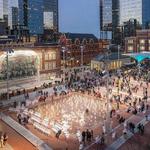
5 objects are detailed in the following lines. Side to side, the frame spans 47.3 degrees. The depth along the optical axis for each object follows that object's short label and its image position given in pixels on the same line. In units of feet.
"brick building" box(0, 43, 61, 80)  123.17
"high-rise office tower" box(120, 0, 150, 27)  321.30
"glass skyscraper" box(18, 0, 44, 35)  347.25
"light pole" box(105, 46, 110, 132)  69.89
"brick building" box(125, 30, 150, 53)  204.17
